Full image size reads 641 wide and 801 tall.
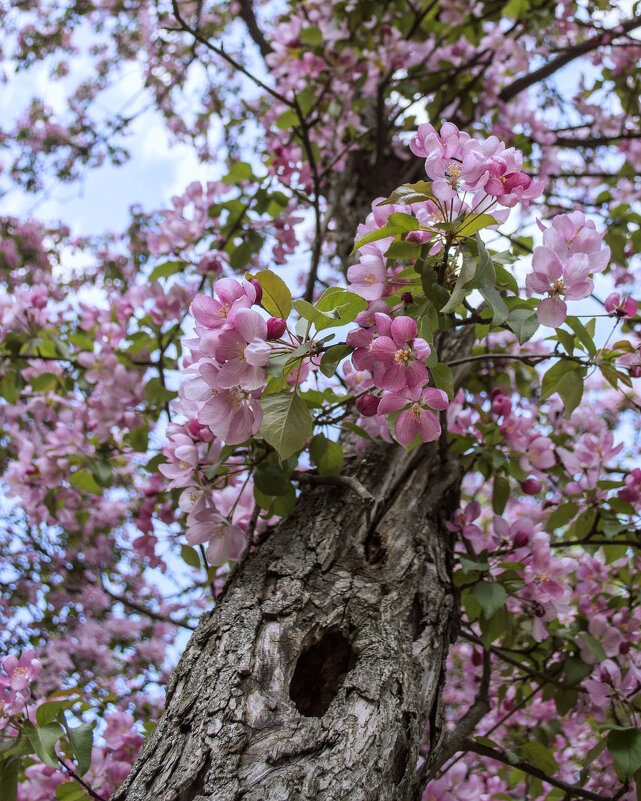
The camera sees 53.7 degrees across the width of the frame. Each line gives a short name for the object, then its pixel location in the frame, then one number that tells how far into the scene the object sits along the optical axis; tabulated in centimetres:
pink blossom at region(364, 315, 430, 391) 95
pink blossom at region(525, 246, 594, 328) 102
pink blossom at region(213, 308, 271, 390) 89
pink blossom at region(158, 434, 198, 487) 120
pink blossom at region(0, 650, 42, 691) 128
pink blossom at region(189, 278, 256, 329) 95
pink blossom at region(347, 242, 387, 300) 112
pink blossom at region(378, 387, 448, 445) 97
